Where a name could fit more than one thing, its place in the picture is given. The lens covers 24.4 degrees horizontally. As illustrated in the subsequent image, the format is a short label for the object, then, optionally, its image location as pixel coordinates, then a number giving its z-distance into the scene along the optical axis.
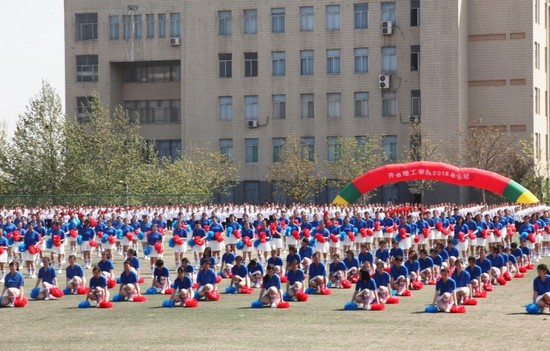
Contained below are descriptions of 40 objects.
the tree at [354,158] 88.00
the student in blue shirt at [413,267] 35.72
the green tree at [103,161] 83.31
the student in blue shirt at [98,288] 31.84
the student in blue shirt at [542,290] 29.36
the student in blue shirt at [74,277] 35.25
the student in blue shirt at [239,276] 35.09
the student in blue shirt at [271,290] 31.28
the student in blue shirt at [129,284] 33.28
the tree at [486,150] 86.38
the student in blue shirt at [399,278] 33.97
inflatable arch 66.56
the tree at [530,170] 85.06
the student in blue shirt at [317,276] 34.81
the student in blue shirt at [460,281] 30.81
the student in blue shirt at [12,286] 31.92
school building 90.56
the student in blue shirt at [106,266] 36.18
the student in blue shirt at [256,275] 36.40
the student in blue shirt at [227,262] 38.62
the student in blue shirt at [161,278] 35.41
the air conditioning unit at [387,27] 91.56
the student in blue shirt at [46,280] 34.06
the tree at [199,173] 85.38
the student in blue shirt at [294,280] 32.97
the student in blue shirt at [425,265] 36.38
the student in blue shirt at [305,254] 38.53
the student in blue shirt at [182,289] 31.69
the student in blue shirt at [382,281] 31.77
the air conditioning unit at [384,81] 91.64
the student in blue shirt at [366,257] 36.28
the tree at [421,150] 86.94
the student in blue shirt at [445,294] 30.00
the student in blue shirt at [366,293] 30.81
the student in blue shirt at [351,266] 36.85
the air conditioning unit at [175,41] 96.25
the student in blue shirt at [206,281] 33.16
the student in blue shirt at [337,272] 36.53
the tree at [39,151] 84.12
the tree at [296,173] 90.44
